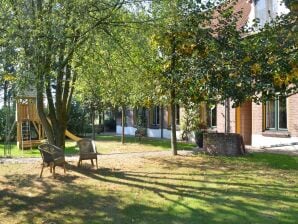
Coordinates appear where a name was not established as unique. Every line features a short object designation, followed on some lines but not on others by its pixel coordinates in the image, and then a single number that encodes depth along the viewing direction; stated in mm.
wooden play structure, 14893
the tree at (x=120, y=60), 8021
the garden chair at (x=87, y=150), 9135
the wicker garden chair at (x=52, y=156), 8109
